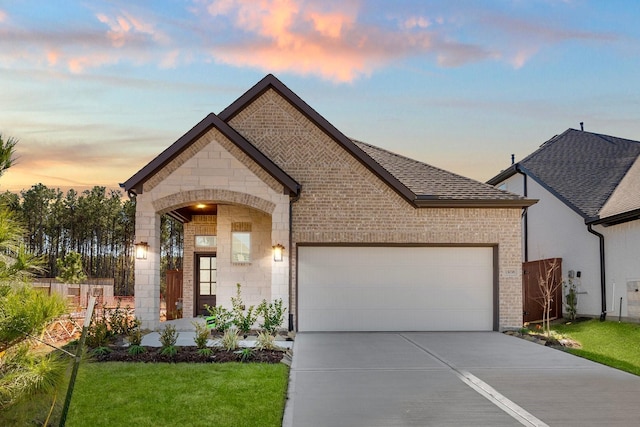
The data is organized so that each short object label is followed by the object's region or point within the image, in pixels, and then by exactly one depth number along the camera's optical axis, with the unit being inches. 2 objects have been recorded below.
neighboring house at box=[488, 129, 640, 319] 743.1
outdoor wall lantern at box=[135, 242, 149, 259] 646.5
